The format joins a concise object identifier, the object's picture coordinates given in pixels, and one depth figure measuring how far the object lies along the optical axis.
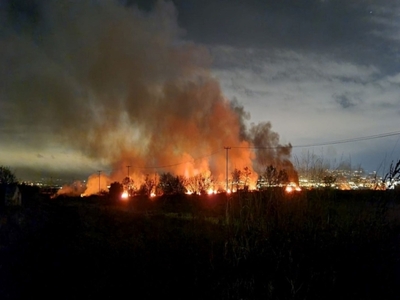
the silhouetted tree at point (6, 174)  38.72
